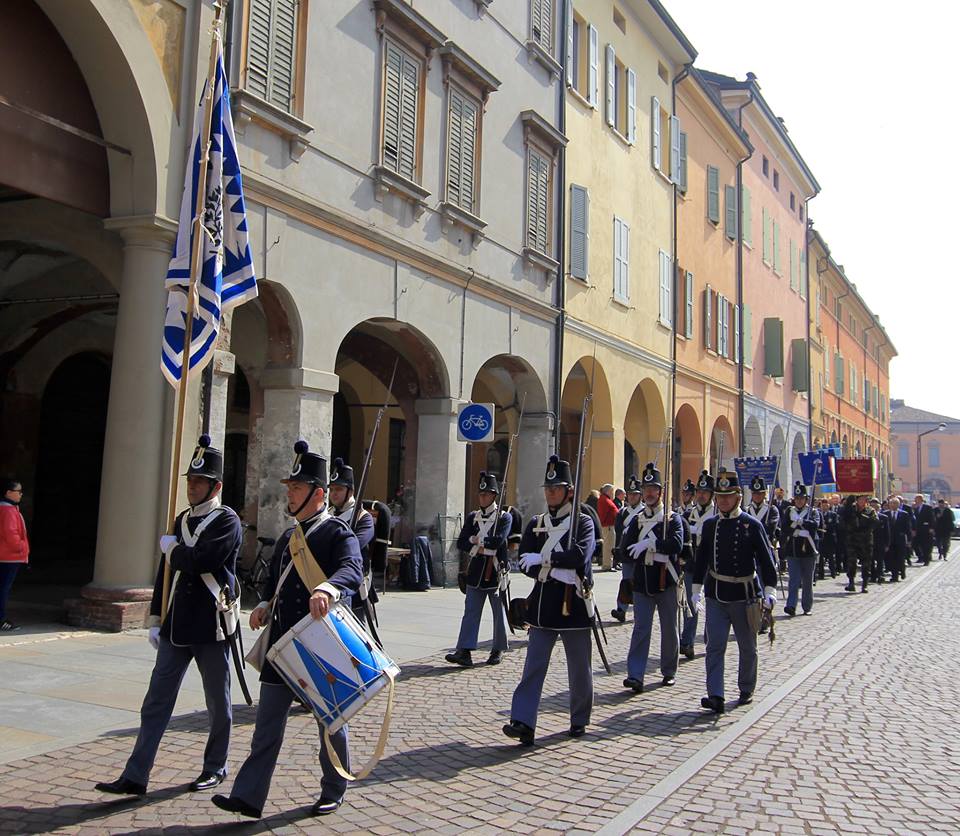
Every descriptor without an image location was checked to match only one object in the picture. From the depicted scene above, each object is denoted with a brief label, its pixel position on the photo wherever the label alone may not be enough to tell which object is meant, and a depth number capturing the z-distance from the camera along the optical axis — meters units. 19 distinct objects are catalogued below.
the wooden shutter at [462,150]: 16.81
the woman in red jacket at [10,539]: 10.34
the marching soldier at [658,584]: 9.26
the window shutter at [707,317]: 29.72
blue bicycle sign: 14.78
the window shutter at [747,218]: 33.97
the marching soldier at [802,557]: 15.62
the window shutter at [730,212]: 32.00
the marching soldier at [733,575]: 8.35
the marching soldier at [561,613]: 6.89
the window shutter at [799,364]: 40.12
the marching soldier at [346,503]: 8.07
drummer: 5.01
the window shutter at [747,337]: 34.12
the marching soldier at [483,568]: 9.82
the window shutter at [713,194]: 30.38
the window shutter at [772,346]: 36.31
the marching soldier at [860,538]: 20.45
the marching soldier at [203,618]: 5.54
